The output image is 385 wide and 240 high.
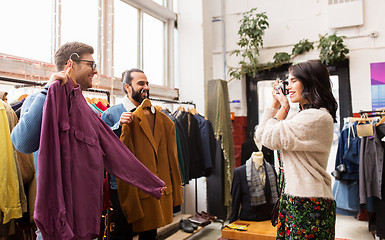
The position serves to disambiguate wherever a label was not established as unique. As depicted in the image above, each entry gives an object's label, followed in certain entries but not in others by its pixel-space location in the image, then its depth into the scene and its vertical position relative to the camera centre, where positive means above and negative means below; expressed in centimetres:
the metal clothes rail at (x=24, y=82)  233 +40
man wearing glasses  148 +20
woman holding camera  174 -10
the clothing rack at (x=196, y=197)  462 -90
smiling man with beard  243 +19
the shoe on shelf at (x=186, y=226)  401 -111
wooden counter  298 -90
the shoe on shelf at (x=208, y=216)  444 -109
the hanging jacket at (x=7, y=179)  196 -25
